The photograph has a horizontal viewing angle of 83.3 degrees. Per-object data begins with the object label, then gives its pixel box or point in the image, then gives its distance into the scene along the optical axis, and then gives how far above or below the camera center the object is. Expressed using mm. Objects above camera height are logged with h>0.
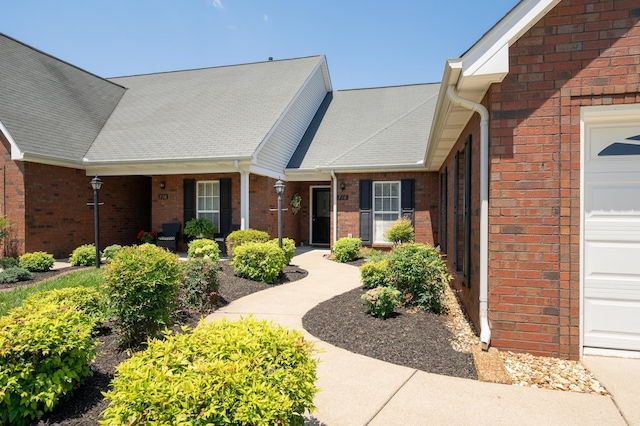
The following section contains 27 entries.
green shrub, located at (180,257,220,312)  5508 -1241
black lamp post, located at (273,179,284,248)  9443 +344
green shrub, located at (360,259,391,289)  5908 -1138
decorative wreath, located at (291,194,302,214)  13844 +164
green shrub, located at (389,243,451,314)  5176 -1035
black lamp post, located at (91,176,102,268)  9359 +216
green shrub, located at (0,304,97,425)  2480 -1126
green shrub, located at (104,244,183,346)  3691 -894
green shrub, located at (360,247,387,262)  7016 -1028
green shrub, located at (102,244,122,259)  9557 -1158
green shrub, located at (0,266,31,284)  7812 -1512
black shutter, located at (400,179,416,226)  11648 +313
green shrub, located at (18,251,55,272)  8805 -1363
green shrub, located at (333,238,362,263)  10766 -1276
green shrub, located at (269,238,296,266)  9038 -1077
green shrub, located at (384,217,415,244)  10836 -763
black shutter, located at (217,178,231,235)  11719 +35
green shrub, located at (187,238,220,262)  8398 -1016
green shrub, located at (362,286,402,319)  4773 -1255
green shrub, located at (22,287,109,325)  4009 -1073
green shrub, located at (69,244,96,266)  9648 -1377
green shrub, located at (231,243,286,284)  7527 -1168
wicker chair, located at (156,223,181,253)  11969 -979
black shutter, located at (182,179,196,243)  12109 +301
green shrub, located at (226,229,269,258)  10422 -892
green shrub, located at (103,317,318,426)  1690 -887
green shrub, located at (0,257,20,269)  8867 -1402
